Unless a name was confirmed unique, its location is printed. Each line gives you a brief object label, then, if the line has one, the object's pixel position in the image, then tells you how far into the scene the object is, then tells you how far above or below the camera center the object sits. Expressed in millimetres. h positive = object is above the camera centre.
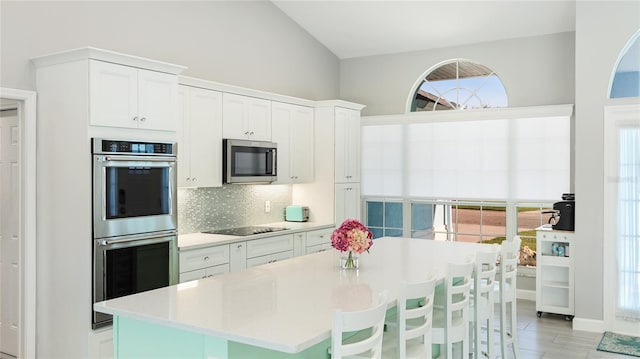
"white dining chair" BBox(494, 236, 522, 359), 4074 -812
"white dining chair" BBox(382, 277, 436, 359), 2691 -755
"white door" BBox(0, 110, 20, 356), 4383 -424
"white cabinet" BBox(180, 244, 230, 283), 4785 -743
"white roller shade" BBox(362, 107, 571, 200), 6473 +290
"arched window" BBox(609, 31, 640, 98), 5426 +1062
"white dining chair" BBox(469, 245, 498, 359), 3701 -842
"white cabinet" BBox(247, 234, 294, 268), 5531 -729
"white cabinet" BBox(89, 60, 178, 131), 4012 +641
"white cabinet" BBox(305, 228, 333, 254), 6398 -716
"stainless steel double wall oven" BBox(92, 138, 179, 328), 4027 -296
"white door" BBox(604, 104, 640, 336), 5379 -417
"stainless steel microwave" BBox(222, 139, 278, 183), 5594 +201
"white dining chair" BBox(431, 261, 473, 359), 3206 -837
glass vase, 3738 -553
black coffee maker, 5809 -352
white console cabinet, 5805 -1014
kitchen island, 2297 -613
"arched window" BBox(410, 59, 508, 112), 6996 +1202
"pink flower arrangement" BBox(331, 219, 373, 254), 3574 -382
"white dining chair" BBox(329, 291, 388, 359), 2230 -610
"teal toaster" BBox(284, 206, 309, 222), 6895 -419
